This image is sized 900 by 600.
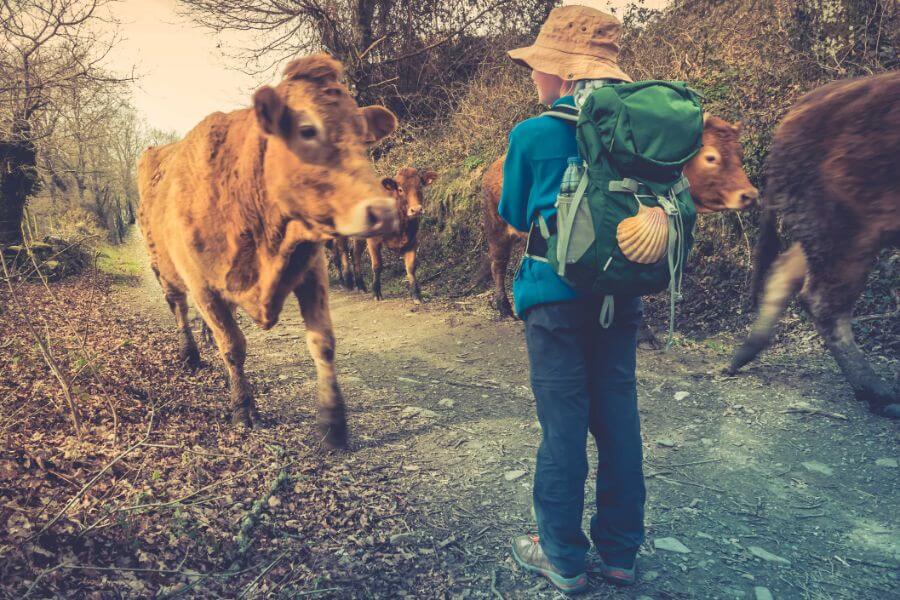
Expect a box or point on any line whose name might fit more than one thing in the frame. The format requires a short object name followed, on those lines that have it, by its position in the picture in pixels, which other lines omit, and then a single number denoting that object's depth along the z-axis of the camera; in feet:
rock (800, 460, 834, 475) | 10.87
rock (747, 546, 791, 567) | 8.27
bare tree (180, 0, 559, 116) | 48.98
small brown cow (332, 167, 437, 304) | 31.01
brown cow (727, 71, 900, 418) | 11.85
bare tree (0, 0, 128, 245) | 30.35
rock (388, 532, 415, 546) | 8.91
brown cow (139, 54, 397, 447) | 9.48
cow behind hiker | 12.16
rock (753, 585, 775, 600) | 7.51
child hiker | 7.14
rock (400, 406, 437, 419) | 14.62
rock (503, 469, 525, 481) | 11.14
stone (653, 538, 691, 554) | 8.64
